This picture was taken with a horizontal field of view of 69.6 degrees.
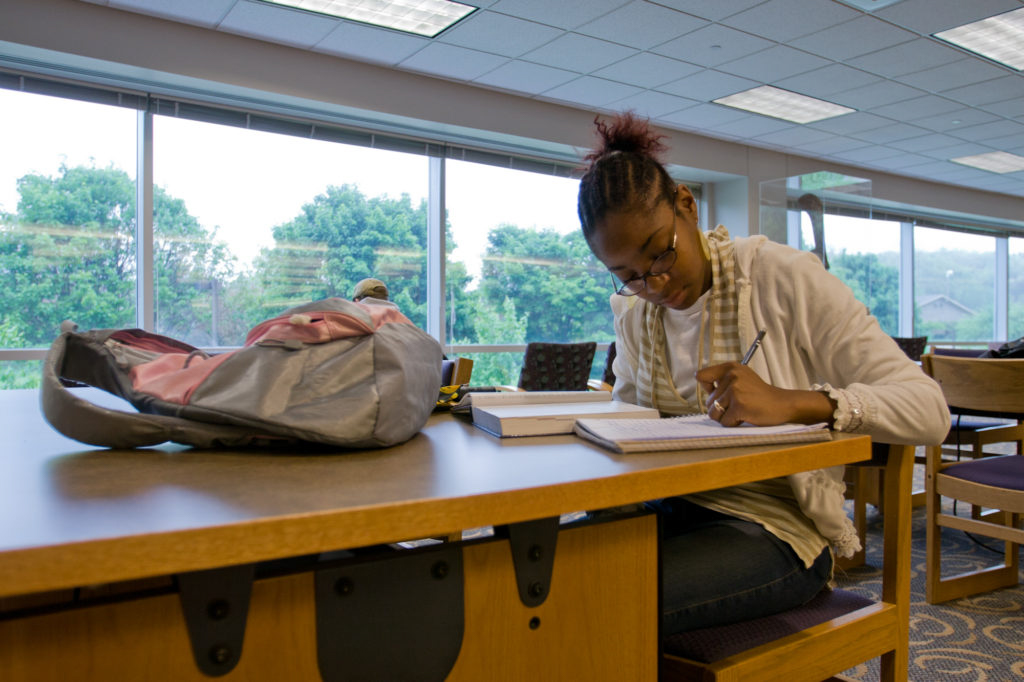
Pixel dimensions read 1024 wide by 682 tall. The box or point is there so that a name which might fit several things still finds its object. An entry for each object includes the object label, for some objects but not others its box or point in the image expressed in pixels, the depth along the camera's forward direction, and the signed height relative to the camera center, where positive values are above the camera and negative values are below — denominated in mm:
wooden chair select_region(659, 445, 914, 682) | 827 -361
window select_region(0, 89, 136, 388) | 3986 +659
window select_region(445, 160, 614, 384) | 5645 +560
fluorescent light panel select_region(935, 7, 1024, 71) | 4133 +1766
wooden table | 454 -132
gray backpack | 695 -49
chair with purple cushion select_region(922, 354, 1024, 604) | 2004 -393
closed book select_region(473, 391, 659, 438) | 868 -97
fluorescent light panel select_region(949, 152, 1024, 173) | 7125 +1748
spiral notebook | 756 -105
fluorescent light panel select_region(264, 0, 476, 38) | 3770 +1711
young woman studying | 919 -44
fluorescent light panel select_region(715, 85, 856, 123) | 5285 +1738
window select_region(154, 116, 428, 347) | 4453 +737
